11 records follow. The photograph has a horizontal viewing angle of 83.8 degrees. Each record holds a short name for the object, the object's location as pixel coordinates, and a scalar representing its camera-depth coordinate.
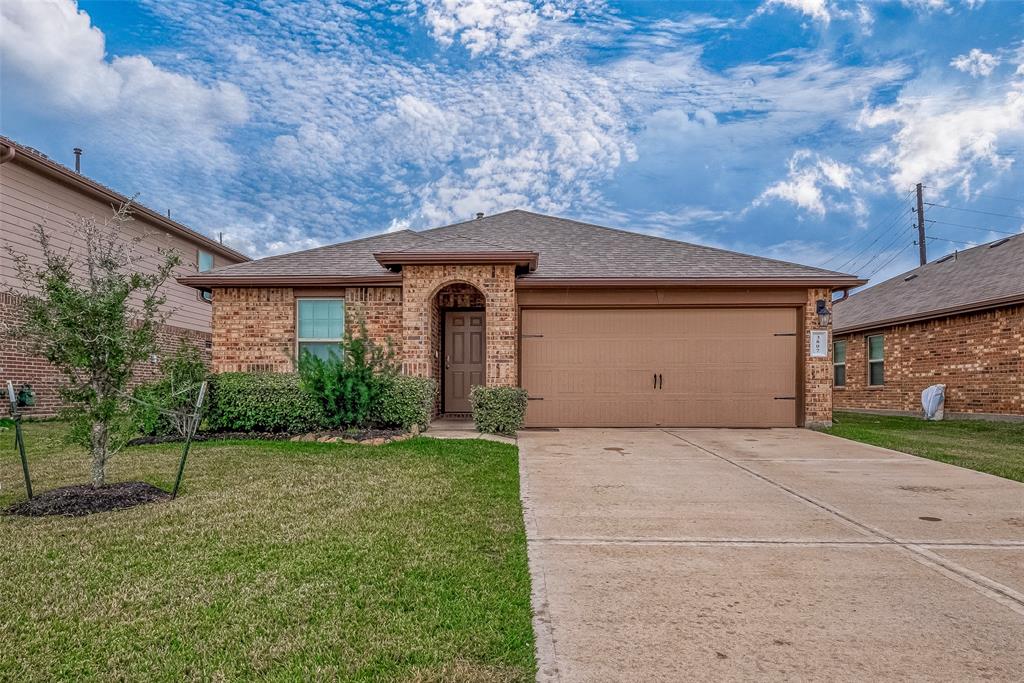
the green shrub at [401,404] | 8.55
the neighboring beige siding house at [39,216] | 11.46
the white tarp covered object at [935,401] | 13.42
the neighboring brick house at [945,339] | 12.16
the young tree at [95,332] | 4.66
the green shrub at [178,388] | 7.39
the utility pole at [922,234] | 28.48
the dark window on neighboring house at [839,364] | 17.51
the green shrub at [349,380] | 8.05
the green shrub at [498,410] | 8.97
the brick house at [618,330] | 10.46
